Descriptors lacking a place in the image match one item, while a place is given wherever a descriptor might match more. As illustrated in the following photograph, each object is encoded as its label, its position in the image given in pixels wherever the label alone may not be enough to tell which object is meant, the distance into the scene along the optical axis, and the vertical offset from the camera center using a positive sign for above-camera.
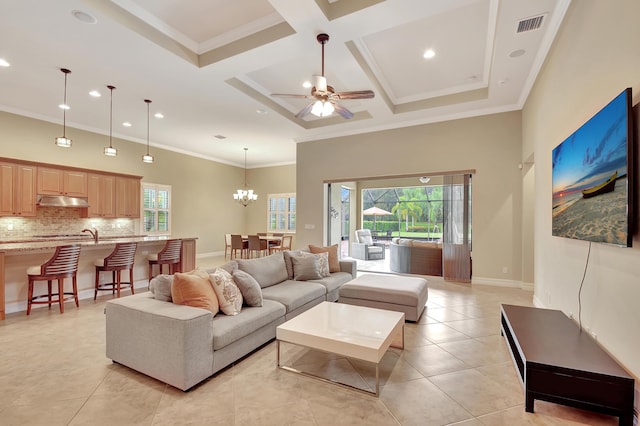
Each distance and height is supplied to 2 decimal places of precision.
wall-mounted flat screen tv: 1.81 +0.28
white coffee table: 2.25 -1.01
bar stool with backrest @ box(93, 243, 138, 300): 4.77 -0.83
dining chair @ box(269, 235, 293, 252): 8.70 -0.93
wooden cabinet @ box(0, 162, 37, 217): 5.68 +0.45
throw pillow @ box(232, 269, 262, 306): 3.06 -0.80
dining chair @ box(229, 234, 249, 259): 8.73 -0.88
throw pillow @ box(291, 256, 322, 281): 4.33 -0.81
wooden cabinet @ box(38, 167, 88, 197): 6.16 +0.67
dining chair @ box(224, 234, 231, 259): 9.57 -0.91
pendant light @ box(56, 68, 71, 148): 4.52 +2.12
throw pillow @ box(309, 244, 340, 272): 4.96 -0.68
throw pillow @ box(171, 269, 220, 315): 2.59 -0.71
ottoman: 3.73 -1.06
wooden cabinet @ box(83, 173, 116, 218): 6.88 +0.41
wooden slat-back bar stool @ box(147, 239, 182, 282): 5.50 -0.81
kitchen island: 3.96 -0.77
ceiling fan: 3.30 +1.39
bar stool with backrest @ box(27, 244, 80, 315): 3.99 -0.81
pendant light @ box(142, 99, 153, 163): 5.99 +1.11
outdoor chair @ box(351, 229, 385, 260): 9.65 -1.21
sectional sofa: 2.22 -1.03
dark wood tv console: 1.79 -1.01
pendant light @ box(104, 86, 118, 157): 5.22 +2.06
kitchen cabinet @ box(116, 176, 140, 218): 7.45 +0.41
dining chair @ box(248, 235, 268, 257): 8.34 -0.86
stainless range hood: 6.09 +0.24
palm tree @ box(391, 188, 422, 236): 12.95 +0.34
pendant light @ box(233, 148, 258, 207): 9.69 +0.62
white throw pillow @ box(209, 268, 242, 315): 2.79 -0.77
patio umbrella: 12.13 +0.10
